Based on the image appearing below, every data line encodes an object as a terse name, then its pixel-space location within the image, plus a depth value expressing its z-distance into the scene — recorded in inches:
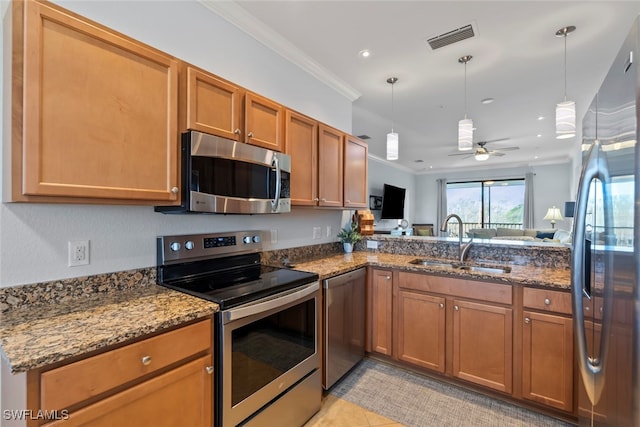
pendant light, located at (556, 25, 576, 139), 93.5
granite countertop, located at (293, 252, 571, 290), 75.8
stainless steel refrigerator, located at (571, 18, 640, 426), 31.9
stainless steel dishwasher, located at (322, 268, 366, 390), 82.1
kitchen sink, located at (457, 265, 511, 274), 88.4
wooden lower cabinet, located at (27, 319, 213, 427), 35.2
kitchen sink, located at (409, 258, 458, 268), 103.8
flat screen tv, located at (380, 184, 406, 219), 317.4
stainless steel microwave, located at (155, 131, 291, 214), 59.1
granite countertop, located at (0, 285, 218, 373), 34.6
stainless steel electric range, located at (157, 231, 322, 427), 53.7
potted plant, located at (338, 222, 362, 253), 123.8
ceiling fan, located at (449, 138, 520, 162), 214.4
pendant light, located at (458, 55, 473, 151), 111.0
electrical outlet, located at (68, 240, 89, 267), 54.4
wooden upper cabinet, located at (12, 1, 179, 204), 41.5
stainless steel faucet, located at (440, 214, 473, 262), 101.4
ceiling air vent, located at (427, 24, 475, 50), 88.4
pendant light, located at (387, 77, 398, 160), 117.9
